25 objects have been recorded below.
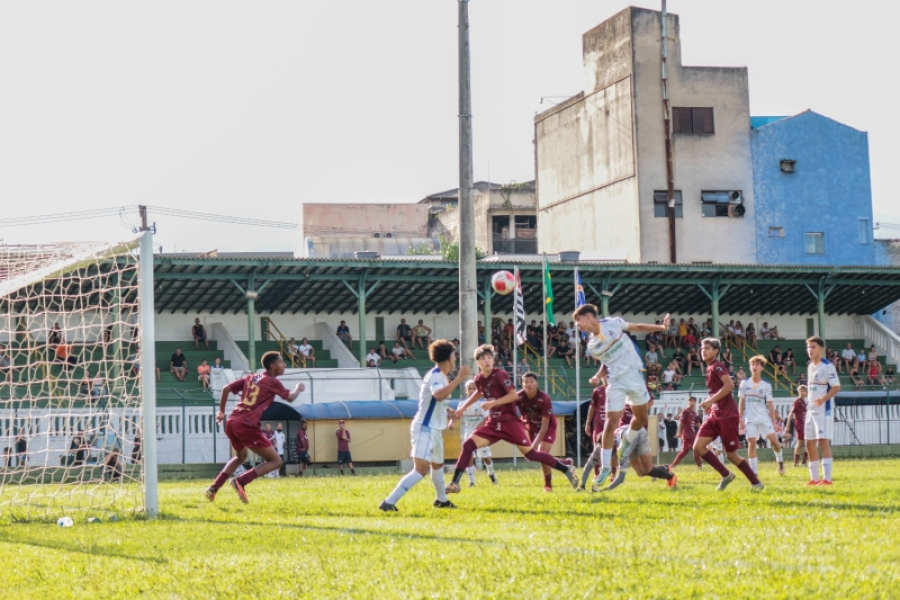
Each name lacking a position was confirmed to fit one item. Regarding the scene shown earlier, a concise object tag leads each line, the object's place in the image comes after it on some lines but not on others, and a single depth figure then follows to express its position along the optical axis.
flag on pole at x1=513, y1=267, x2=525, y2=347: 30.33
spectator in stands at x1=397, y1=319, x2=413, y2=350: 45.87
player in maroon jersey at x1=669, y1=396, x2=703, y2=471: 21.75
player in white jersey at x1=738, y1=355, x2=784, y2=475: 22.41
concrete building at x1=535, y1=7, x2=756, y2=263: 58.41
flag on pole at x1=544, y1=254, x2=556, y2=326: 32.43
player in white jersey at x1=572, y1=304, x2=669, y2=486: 14.09
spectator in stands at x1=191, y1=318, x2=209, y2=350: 43.41
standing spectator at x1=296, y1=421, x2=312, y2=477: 32.69
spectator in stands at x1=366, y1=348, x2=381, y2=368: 43.00
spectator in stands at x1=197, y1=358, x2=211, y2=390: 37.28
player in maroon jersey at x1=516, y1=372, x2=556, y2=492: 17.39
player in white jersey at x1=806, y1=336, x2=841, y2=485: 16.95
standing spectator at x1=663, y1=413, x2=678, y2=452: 37.09
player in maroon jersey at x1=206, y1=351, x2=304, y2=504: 15.20
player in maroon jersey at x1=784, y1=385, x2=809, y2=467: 26.52
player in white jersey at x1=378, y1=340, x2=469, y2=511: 12.70
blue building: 60.12
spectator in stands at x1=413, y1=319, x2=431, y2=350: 46.15
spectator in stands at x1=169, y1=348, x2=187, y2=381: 39.09
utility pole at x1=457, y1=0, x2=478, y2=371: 25.14
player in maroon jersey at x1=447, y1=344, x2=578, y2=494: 15.02
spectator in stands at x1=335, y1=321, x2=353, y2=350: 44.75
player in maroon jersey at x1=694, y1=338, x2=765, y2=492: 15.50
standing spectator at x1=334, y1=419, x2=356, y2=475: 32.97
